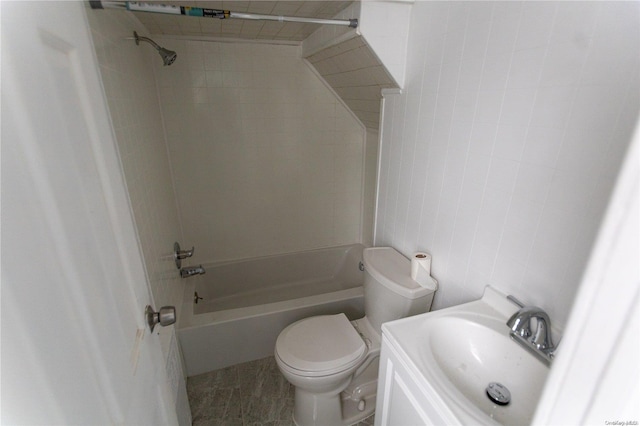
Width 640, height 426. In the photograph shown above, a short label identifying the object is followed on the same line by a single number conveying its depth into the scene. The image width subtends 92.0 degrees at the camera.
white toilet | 1.37
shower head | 1.53
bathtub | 1.83
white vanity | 0.82
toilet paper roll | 1.35
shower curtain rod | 0.96
